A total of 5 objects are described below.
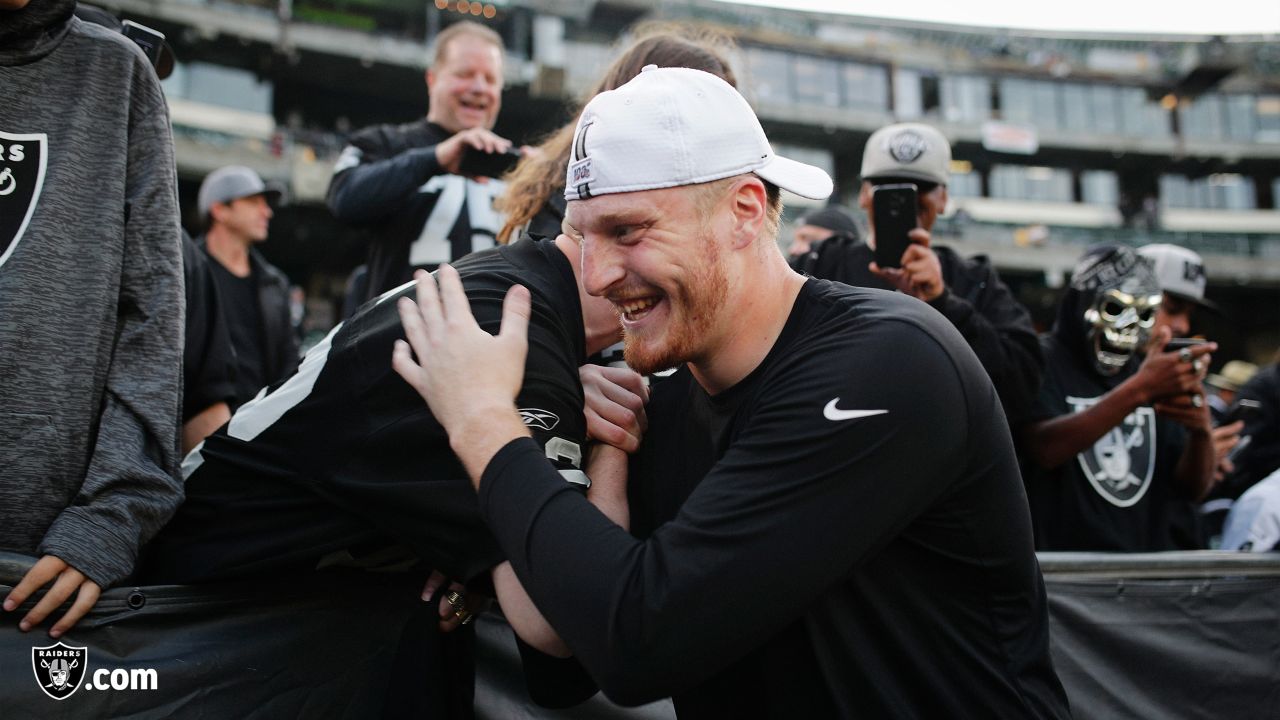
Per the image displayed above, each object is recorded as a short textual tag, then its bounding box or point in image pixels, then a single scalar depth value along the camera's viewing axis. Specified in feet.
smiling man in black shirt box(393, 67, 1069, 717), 4.92
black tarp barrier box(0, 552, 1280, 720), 6.52
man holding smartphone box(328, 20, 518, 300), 12.12
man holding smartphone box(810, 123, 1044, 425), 10.95
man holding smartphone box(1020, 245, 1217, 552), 12.03
